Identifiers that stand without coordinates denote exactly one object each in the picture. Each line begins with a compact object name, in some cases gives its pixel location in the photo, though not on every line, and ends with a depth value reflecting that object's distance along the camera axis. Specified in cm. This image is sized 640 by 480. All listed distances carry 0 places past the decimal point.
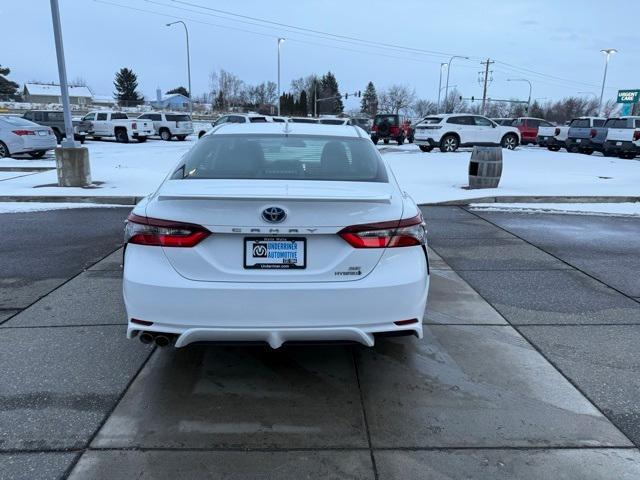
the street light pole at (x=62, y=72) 1145
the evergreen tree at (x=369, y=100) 10760
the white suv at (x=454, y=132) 2430
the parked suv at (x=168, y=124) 3347
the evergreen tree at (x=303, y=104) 10019
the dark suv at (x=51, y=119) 2861
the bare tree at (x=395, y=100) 11319
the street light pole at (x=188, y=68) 4714
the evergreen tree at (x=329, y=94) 11531
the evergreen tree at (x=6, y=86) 9062
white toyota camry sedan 298
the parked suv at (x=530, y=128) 3372
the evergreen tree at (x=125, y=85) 11094
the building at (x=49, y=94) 10419
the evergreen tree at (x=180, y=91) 13935
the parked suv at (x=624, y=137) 2367
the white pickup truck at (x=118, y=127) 3083
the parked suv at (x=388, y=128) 3319
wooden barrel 1187
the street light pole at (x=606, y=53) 5503
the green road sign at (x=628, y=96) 5891
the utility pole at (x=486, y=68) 7969
